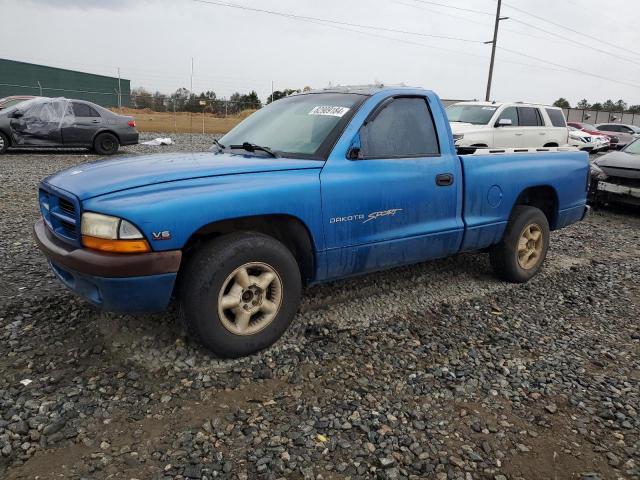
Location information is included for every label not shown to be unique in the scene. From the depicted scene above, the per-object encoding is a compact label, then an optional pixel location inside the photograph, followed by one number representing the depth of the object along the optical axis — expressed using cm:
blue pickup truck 281
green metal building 4265
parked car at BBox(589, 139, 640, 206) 876
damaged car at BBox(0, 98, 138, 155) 1251
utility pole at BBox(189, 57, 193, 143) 2043
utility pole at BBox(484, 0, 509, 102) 3045
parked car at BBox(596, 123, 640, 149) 2442
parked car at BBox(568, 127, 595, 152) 2088
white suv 1116
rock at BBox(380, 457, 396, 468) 238
